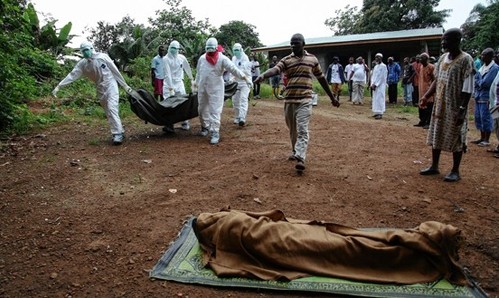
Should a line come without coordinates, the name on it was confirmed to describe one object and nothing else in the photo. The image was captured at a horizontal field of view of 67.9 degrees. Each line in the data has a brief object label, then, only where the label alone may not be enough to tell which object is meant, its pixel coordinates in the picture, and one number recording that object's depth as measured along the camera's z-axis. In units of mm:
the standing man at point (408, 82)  12026
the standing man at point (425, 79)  8445
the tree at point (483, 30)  19094
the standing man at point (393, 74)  12959
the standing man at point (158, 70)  9008
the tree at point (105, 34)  27469
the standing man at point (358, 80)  13016
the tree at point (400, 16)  31062
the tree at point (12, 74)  6613
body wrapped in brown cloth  2547
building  18766
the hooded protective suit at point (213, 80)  6508
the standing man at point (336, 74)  13602
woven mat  2438
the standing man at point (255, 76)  14334
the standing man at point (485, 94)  6562
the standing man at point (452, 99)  4160
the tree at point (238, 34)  28925
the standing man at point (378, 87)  10352
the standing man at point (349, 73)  14212
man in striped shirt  4812
